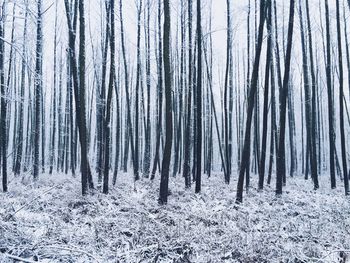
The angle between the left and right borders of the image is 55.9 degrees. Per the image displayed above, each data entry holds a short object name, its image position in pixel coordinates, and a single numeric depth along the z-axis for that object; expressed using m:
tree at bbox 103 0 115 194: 11.94
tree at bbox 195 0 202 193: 12.53
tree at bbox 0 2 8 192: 11.65
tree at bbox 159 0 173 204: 10.12
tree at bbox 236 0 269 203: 10.78
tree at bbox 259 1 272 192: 13.28
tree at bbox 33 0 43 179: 14.33
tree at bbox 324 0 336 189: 15.13
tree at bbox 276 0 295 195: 12.19
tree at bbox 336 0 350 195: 14.80
